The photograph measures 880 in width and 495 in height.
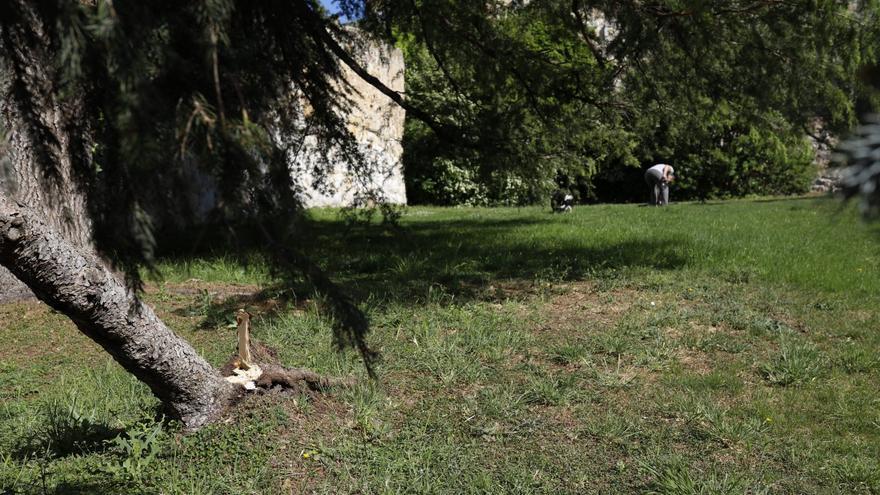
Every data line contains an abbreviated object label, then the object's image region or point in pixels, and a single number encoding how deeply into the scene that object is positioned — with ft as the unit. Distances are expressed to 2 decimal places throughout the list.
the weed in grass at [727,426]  12.82
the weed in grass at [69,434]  13.28
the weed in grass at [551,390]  14.60
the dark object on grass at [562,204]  45.14
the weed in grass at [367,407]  13.47
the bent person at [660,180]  48.70
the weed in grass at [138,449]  12.23
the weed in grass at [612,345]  16.82
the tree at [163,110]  4.15
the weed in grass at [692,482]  11.18
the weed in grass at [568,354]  16.44
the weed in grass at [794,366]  15.29
